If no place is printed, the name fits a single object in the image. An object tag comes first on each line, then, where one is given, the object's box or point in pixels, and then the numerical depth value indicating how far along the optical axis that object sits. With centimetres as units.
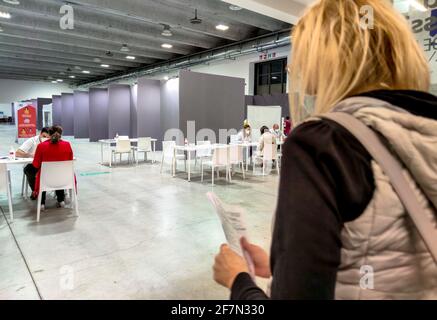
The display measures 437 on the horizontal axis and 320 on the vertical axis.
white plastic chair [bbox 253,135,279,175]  728
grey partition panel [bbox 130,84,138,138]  1327
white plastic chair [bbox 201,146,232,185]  634
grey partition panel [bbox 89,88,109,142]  1449
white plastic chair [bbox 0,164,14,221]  393
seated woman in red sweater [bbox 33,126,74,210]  396
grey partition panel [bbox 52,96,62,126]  1736
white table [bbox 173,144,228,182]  693
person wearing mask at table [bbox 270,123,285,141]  920
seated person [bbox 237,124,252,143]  838
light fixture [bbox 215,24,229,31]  851
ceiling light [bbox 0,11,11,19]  650
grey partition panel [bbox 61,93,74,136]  1688
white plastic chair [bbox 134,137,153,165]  885
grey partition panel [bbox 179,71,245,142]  959
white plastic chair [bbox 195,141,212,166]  719
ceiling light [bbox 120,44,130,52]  1108
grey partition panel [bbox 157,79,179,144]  1048
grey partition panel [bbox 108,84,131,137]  1304
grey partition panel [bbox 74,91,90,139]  1602
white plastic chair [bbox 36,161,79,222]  396
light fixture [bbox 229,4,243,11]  702
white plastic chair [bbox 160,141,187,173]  719
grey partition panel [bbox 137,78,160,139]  1147
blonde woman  49
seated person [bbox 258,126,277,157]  726
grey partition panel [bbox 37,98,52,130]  1716
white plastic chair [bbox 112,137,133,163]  833
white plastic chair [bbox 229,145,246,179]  673
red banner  1090
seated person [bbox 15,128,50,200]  479
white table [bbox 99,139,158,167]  837
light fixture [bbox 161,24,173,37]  846
